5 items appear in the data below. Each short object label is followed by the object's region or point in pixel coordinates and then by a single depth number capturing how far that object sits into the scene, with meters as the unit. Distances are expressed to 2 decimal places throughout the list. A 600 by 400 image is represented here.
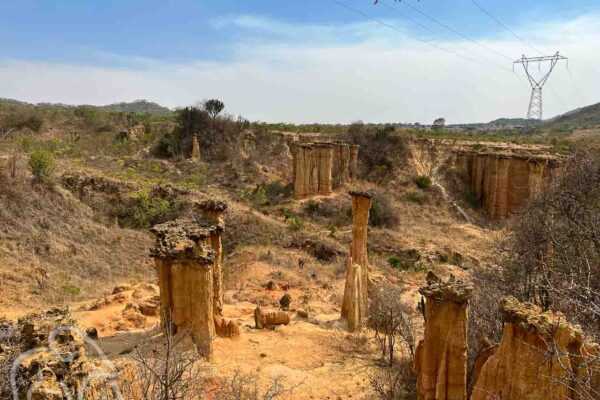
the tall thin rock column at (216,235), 11.32
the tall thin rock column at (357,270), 12.42
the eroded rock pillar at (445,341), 6.71
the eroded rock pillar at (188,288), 9.12
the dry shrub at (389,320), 10.25
